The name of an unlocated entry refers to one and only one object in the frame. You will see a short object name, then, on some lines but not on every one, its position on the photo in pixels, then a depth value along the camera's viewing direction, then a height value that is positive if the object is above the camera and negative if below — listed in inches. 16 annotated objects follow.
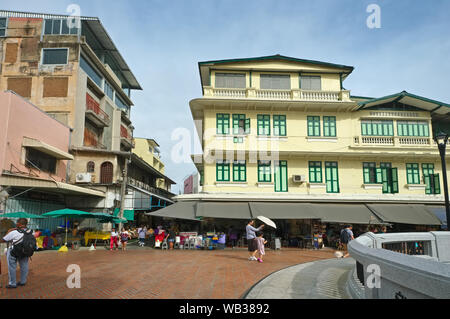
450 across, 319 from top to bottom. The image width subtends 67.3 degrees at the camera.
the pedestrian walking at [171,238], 750.5 -66.1
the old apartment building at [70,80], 1042.7 +417.4
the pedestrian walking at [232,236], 776.3 -63.0
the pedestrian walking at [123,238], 721.0 -63.5
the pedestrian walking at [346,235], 584.7 -45.1
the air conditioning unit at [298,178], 809.5 +73.0
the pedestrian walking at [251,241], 510.9 -48.6
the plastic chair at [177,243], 740.6 -76.0
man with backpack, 306.0 -35.4
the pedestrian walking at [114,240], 750.5 -71.5
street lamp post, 501.2 +102.3
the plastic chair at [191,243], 741.9 -75.6
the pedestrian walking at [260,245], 508.4 -54.4
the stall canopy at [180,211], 721.0 -6.0
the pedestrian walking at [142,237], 815.1 -68.9
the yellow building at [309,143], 806.5 +162.4
